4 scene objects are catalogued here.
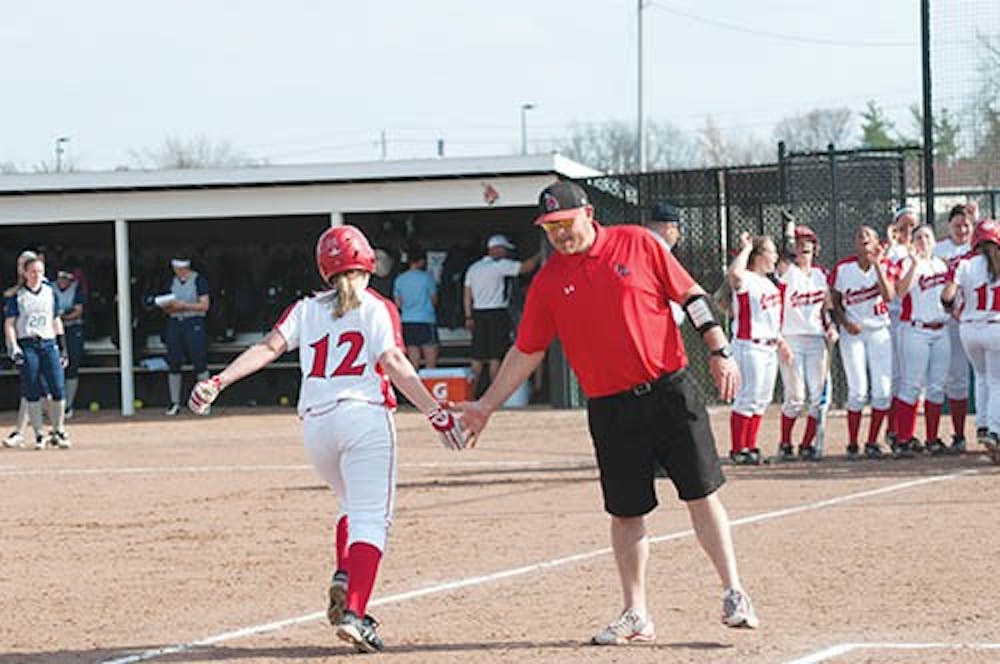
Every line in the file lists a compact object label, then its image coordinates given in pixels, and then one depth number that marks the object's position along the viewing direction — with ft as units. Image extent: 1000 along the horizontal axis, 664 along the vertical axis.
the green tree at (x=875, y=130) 297.72
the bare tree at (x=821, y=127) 328.08
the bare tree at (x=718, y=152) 307.99
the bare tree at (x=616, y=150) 344.69
